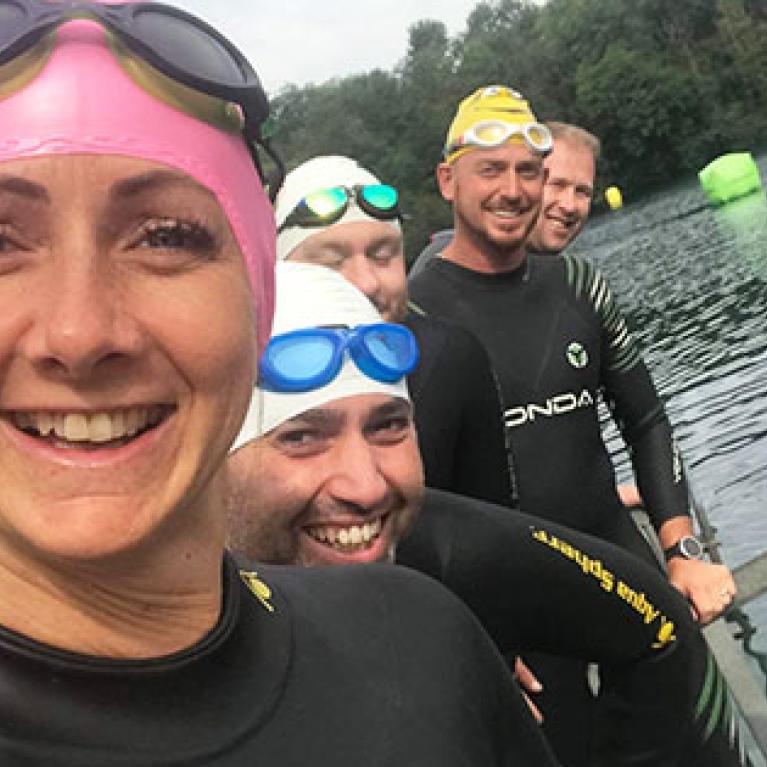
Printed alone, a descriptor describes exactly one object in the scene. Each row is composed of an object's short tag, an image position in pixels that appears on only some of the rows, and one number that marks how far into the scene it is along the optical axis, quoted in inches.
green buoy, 1317.7
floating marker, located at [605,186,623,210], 1990.7
